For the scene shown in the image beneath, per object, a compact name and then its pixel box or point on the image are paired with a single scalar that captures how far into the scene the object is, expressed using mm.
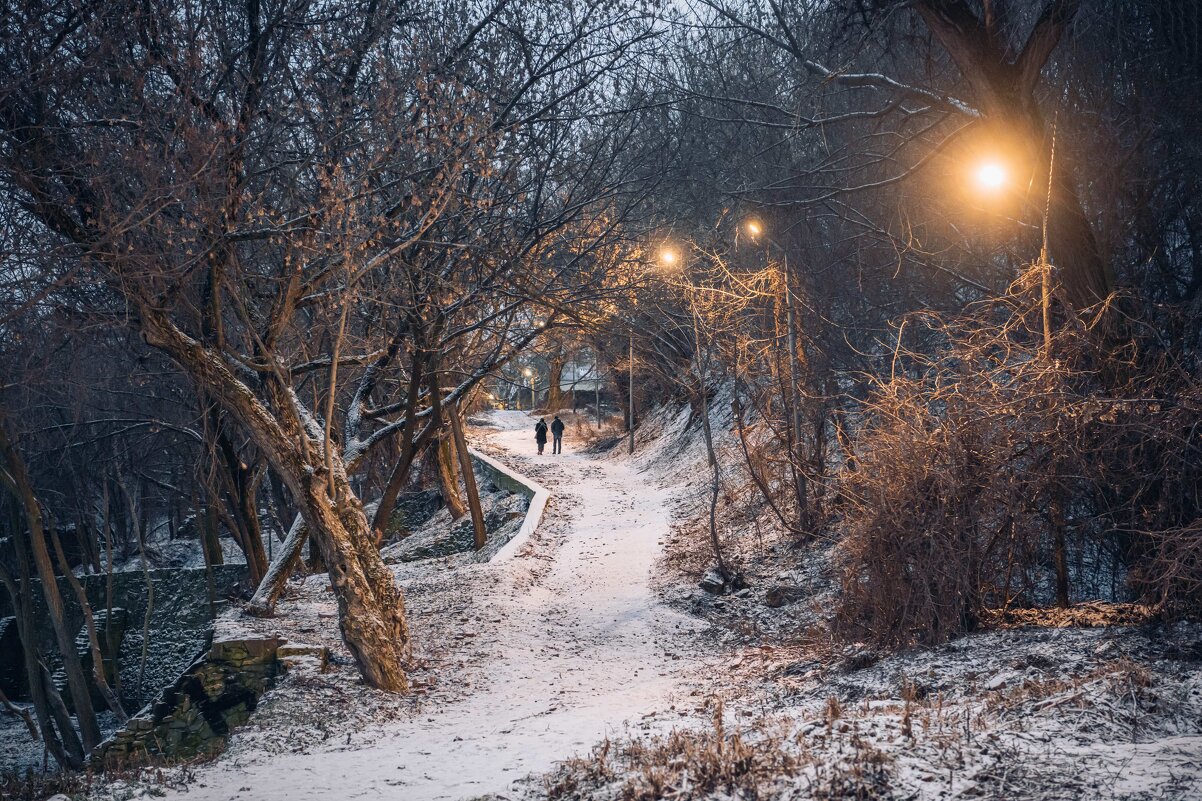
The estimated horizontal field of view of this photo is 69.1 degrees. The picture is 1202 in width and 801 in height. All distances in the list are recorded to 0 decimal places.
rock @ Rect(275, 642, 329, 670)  9586
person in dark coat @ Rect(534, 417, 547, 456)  35500
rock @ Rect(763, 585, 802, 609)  11875
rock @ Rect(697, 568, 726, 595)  12906
